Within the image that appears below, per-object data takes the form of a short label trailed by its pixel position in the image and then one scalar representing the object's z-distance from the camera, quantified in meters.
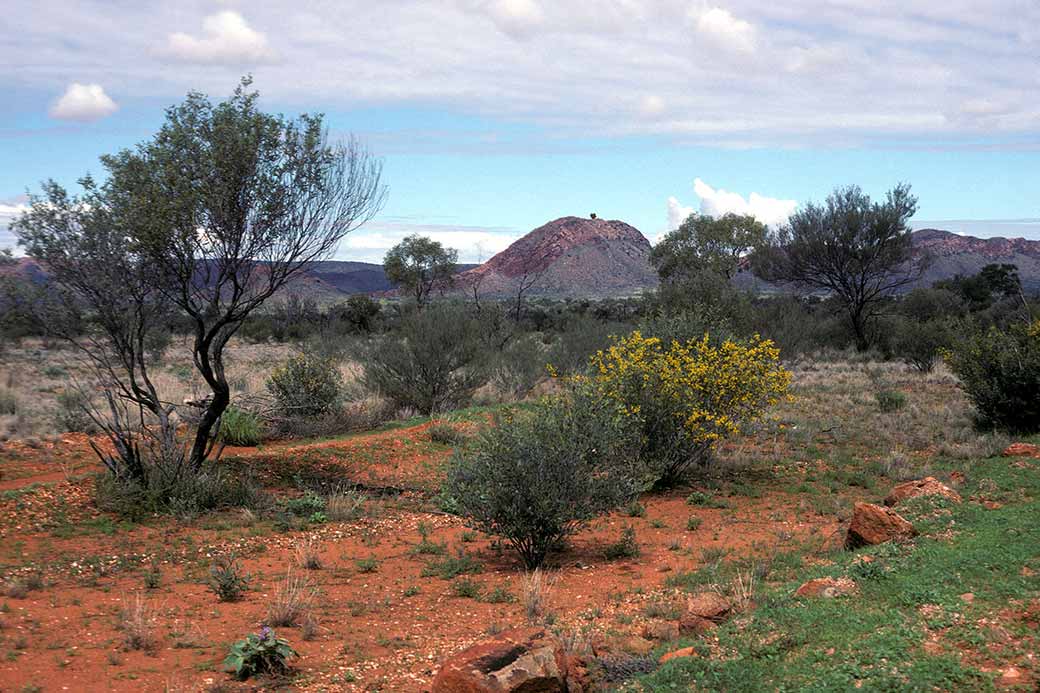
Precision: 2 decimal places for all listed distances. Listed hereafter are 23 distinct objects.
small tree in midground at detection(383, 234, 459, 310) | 58.41
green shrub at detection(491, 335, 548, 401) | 23.66
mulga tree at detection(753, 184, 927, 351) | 34.81
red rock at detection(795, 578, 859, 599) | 6.57
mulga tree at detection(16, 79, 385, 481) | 11.27
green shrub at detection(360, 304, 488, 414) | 20.34
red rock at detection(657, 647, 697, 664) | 5.70
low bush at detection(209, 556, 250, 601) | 7.66
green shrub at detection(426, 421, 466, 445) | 15.77
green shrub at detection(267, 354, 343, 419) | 18.31
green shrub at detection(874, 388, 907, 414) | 18.78
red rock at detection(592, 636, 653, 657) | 6.13
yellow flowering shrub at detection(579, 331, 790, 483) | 12.34
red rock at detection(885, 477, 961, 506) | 9.95
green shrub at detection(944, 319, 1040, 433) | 15.22
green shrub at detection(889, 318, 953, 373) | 27.72
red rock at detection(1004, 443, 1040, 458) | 12.88
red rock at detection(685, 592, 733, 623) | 6.51
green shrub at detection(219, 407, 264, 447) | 15.82
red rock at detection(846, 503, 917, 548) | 8.34
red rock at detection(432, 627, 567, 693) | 5.06
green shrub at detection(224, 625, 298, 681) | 5.75
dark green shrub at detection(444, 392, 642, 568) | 8.83
